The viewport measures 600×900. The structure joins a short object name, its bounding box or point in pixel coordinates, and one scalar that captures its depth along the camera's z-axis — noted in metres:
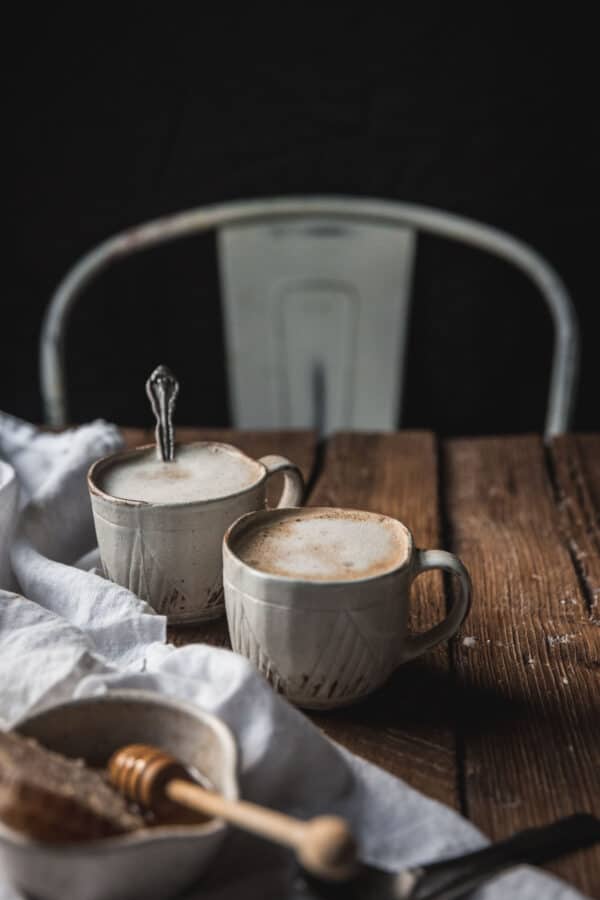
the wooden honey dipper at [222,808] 0.35
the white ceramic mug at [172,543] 0.61
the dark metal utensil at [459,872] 0.40
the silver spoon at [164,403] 0.67
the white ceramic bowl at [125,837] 0.37
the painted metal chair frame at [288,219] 1.35
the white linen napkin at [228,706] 0.42
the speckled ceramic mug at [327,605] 0.52
